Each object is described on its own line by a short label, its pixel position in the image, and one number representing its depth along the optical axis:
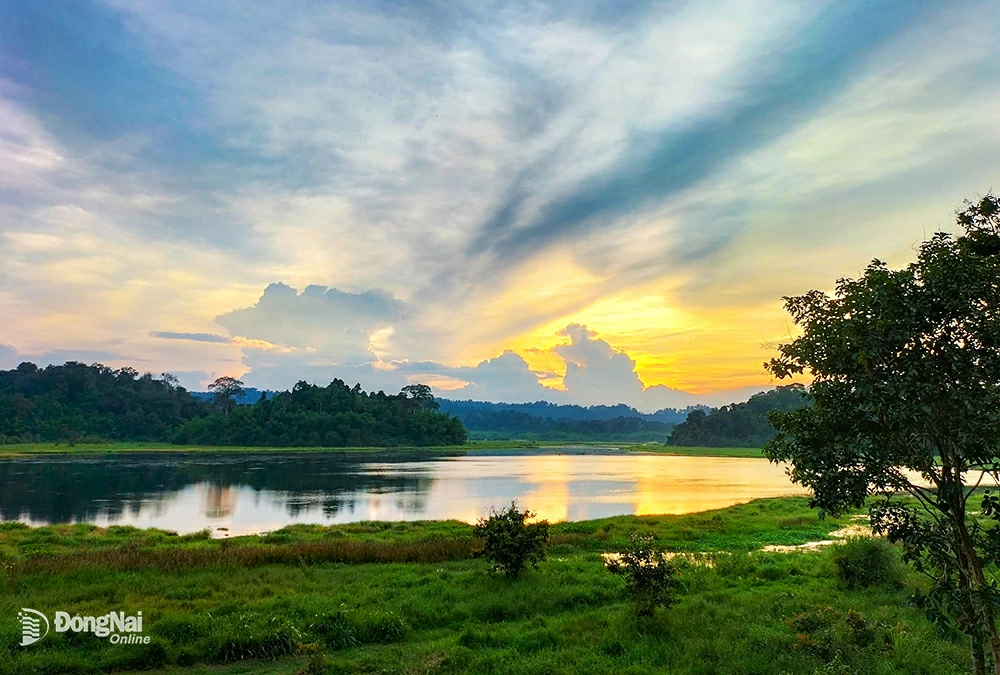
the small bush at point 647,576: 13.34
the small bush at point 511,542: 17.42
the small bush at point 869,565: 16.22
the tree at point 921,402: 7.20
